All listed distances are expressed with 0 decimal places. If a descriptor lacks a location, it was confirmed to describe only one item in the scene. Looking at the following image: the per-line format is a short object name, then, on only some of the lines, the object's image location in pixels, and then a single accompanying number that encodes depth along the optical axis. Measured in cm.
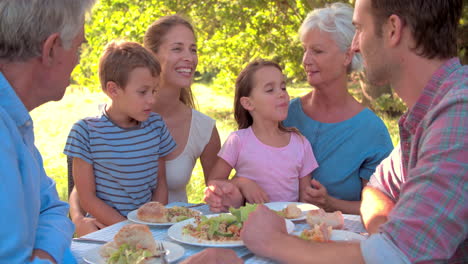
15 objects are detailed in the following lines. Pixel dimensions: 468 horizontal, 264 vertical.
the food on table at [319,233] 200
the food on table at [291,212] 241
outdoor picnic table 197
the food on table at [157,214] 239
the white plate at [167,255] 187
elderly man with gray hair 144
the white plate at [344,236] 211
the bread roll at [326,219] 229
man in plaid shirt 143
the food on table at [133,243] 189
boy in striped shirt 301
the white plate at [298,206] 255
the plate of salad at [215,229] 204
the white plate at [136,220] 235
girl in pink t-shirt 319
